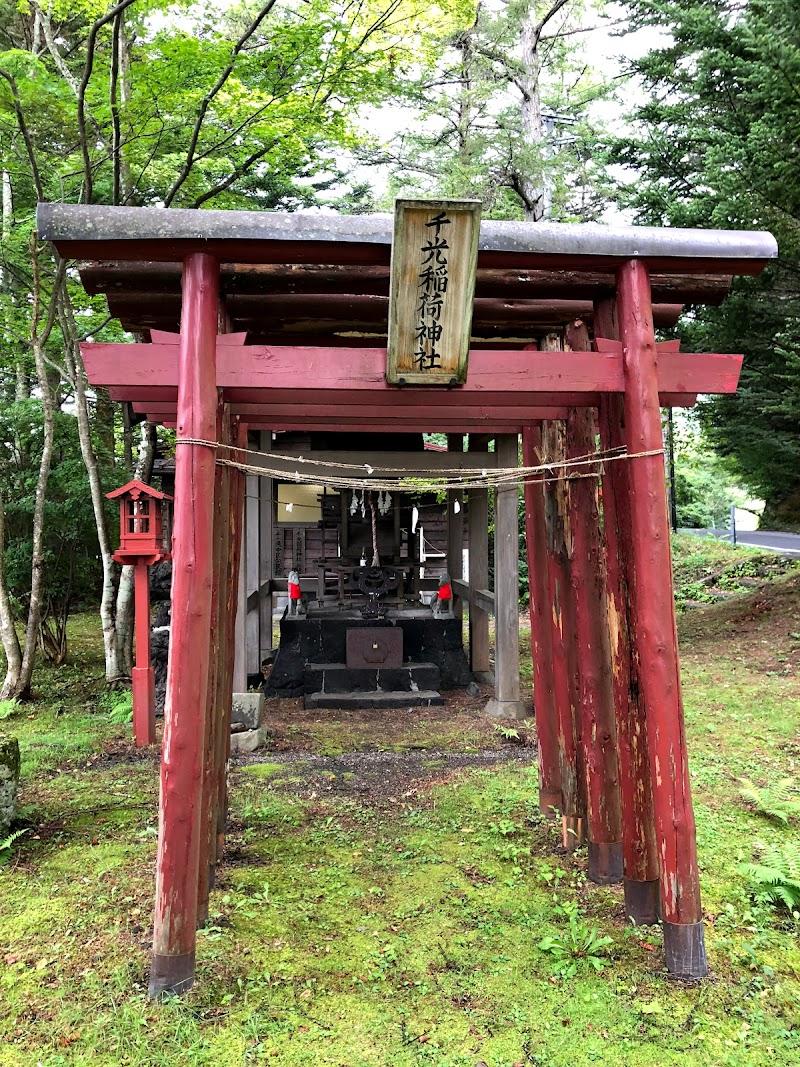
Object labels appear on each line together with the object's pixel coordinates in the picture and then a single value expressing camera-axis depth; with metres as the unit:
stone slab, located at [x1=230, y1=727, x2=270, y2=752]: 7.69
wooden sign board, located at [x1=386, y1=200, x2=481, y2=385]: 3.27
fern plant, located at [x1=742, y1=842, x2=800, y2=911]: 4.05
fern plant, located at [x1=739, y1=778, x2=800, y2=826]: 5.16
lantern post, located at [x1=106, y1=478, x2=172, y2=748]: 7.54
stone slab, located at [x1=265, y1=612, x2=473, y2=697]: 10.49
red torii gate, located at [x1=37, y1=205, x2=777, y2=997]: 3.40
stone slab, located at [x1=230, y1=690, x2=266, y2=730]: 7.93
